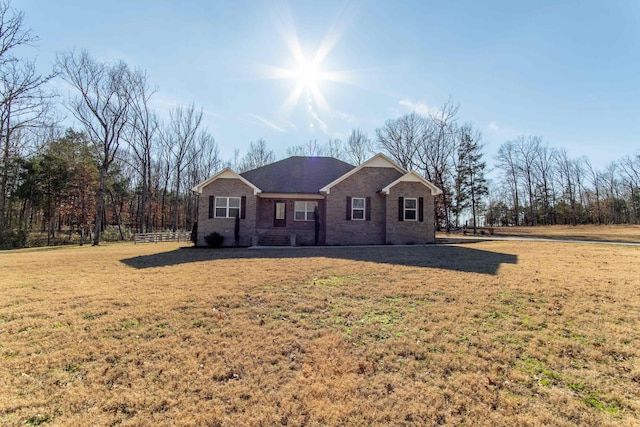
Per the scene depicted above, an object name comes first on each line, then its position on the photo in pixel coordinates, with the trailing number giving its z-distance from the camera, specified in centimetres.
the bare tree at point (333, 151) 4219
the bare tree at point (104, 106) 2342
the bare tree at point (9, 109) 1848
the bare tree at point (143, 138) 3041
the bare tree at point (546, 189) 4859
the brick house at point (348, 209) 1727
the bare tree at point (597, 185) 4866
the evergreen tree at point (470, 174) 3397
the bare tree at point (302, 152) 4216
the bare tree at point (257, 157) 4447
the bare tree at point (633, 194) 4506
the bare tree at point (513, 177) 5050
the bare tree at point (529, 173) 4956
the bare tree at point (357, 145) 4016
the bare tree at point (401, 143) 3656
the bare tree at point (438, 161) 3519
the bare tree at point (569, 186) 4692
